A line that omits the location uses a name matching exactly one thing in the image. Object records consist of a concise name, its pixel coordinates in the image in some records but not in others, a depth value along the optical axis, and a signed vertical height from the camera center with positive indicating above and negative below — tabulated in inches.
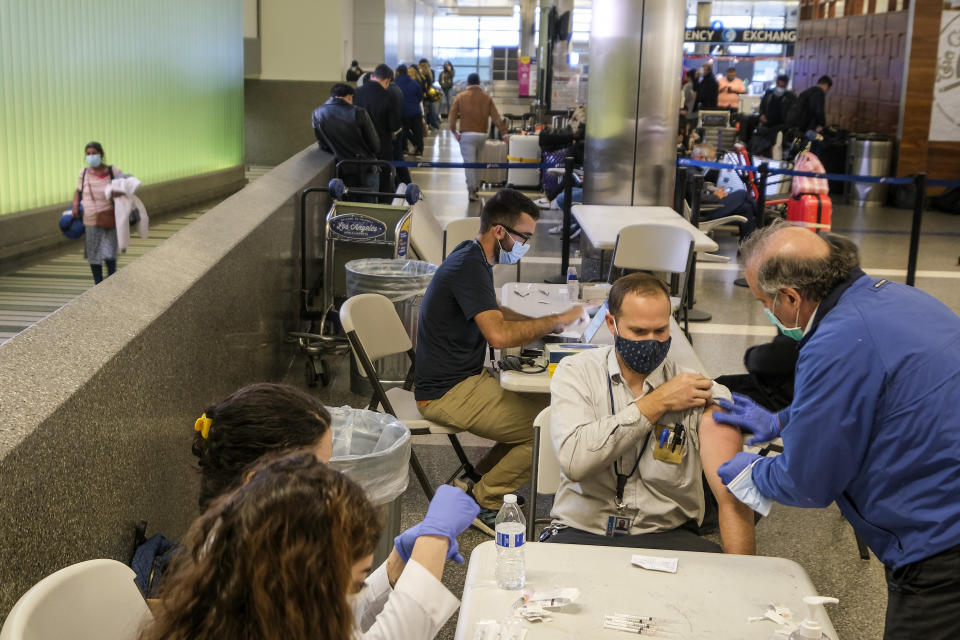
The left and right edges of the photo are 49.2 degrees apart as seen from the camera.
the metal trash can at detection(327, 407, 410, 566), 123.6 -42.9
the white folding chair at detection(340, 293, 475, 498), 167.3 -41.0
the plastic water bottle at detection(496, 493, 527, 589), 93.7 -40.6
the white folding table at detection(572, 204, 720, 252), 267.1 -32.3
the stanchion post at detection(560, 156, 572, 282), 346.0 -37.4
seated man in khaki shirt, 117.1 -37.1
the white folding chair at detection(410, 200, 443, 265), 286.8 -38.5
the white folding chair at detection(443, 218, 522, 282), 279.9 -34.0
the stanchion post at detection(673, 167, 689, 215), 380.5 -28.7
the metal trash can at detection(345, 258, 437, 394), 231.1 -42.2
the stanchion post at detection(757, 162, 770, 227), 364.0 -28.5
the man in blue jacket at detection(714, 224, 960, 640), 87.7 -25.8
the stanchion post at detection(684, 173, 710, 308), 354.9 -30.0
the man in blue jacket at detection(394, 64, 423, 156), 621.0 -4.9
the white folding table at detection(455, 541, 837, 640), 86.7 -42.0
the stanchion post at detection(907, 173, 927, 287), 330.3 -32.6
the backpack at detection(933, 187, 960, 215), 557.6 -44.2
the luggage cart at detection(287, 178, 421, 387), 253.8 -34.4
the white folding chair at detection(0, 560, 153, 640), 65.7 -34.5
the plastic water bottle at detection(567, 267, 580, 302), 208.5 -36.1
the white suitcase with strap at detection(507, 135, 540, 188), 569.3 -28.9
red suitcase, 390.0 -35.5
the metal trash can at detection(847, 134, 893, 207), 596.4 -28.0
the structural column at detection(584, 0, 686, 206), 340.2 +2.2
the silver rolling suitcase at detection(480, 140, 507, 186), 576.7 -30.1
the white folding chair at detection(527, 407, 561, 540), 128.0 -43.5
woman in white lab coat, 51.9 -23.2
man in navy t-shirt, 168.4 -42.4
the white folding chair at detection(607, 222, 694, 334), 255.8 -34.2
